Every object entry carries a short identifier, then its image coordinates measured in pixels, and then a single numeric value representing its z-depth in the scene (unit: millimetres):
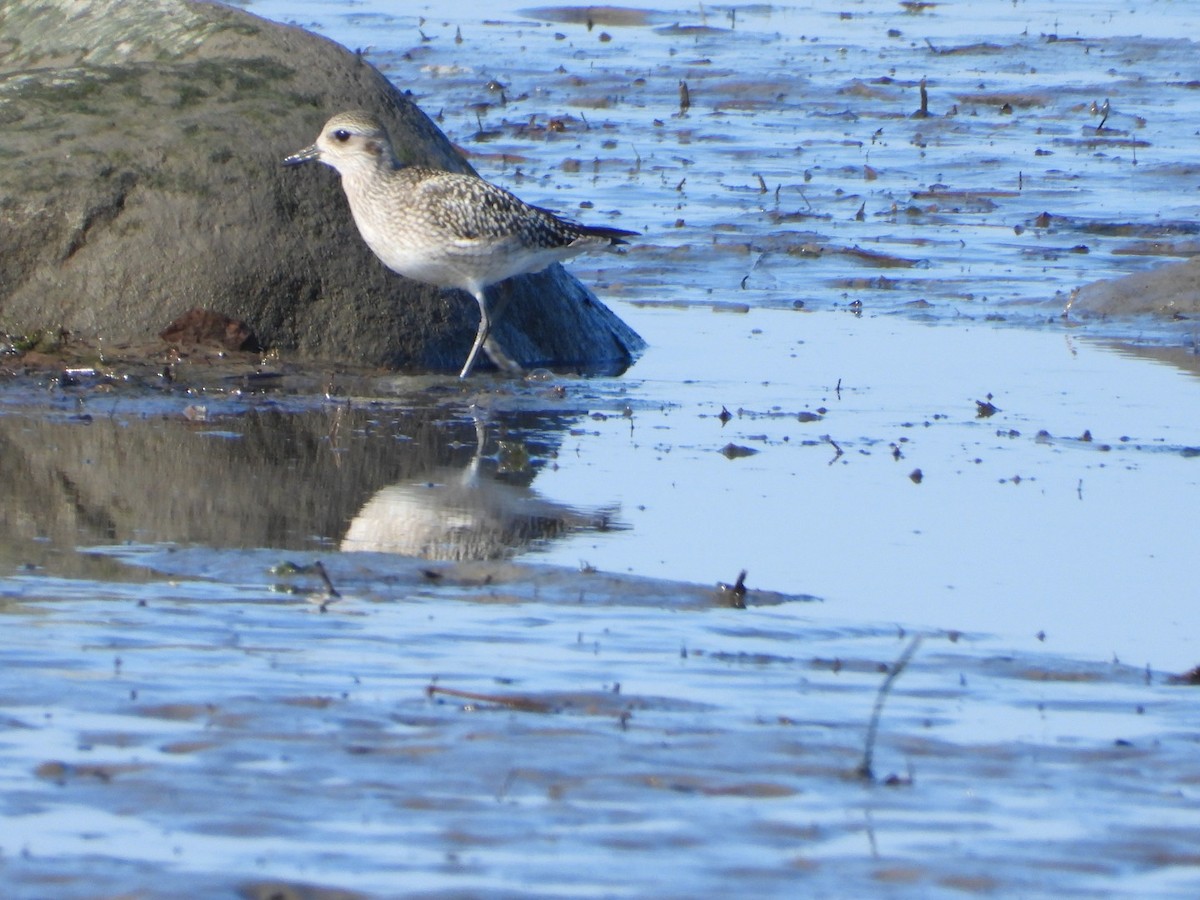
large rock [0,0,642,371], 19828
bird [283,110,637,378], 19422
